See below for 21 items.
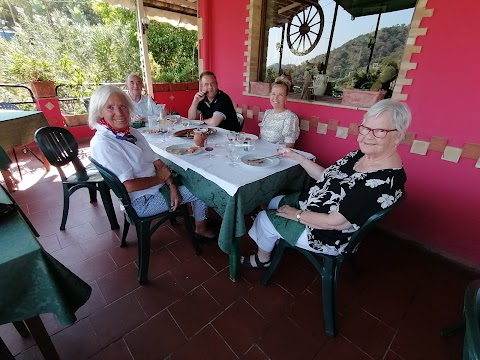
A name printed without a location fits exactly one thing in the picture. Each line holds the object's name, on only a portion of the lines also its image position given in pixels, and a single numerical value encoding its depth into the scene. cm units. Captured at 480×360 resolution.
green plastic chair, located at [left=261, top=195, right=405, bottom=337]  128
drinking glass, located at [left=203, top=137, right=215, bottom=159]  165
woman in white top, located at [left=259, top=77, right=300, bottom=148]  211
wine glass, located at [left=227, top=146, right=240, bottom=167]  152
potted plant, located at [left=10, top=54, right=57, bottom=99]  354
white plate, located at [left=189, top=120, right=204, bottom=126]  255
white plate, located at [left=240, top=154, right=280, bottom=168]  147
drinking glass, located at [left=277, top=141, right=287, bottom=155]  166
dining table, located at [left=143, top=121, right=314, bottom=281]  133
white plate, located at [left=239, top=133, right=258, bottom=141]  200
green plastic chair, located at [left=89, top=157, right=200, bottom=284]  135
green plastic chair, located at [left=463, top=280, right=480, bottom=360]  59
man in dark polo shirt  254
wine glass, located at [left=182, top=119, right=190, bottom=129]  249
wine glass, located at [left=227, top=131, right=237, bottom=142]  194
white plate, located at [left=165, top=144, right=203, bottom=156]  165
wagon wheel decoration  280
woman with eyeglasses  109
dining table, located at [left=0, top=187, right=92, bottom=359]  73
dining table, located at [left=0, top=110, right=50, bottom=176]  249
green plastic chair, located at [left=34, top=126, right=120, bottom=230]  190
